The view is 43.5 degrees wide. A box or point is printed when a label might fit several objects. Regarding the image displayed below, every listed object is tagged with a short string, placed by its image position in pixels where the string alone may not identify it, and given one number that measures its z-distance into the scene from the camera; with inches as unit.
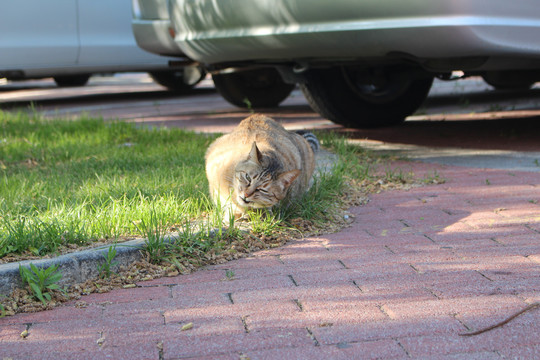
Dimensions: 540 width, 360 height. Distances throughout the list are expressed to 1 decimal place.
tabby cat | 138.2
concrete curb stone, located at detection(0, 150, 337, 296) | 106.4
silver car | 172.6
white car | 339.6
